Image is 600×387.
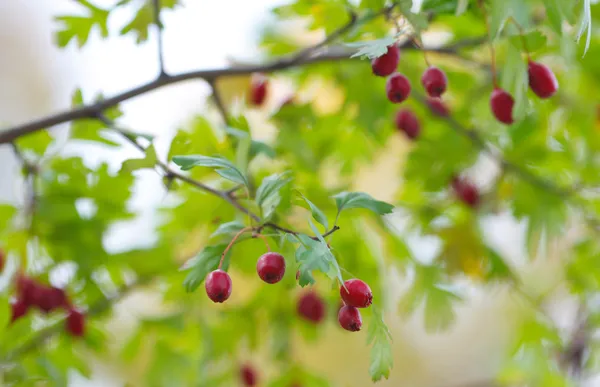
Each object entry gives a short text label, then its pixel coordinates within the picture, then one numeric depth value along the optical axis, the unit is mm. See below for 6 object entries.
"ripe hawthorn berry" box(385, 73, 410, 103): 731
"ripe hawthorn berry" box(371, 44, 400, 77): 724
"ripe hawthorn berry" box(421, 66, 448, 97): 736
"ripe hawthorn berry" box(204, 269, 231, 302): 689
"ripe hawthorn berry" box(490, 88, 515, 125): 750
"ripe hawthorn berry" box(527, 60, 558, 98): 739
